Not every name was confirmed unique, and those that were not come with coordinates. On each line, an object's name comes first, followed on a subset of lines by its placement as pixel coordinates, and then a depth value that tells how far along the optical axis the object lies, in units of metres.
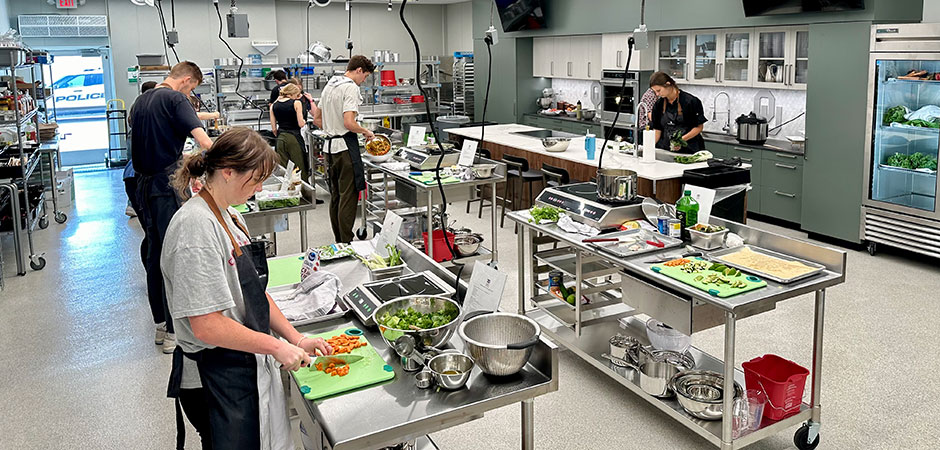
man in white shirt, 5.77
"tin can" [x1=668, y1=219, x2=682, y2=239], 3.43
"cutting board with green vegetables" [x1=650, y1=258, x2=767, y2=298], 2.77
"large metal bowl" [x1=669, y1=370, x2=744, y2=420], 3.01
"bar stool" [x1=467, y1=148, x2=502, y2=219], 5.70
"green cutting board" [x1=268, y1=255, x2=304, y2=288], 2.95
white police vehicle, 11.73
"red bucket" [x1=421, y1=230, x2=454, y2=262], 5.67
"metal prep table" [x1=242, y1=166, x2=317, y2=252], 4.47
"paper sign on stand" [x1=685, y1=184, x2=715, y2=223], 3.39
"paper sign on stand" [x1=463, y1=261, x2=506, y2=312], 2.23
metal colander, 2.03
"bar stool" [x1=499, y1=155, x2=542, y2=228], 6.96
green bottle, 3.41
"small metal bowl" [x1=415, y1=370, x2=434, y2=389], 2.04
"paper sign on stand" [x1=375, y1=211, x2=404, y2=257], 3.12
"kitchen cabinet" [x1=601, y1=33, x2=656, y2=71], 8.47
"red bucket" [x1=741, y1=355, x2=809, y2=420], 3.00
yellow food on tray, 2.90
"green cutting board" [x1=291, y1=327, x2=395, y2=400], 2.02
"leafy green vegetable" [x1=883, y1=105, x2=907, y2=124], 5.64
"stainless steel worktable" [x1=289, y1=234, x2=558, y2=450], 1.86
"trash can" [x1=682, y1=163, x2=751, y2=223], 5.20
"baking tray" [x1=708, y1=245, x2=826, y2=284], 2.86
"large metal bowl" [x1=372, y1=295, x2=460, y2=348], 2.19
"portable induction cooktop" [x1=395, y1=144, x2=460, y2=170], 5.87
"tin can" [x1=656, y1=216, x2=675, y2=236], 3.47
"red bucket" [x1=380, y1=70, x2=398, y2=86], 10.82
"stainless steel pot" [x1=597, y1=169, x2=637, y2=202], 3.79
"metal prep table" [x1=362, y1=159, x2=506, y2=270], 5.40
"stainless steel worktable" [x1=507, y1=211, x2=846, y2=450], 2.82
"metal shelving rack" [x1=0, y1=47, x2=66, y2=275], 5.71
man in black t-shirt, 3.94
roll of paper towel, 5.79
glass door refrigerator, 5.43
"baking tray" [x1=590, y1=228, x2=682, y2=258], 3.27
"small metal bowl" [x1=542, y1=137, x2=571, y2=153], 6.74
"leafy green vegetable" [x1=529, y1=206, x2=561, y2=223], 3.98
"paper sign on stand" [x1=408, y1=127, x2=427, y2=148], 6.57
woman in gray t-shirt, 1.84
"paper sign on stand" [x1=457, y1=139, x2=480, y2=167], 5.73
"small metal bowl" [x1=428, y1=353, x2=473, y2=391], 2.02
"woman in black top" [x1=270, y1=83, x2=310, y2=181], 8.02
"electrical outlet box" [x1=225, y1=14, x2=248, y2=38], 6.50
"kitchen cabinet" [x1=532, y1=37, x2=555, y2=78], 10.32
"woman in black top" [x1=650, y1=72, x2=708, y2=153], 6.34
